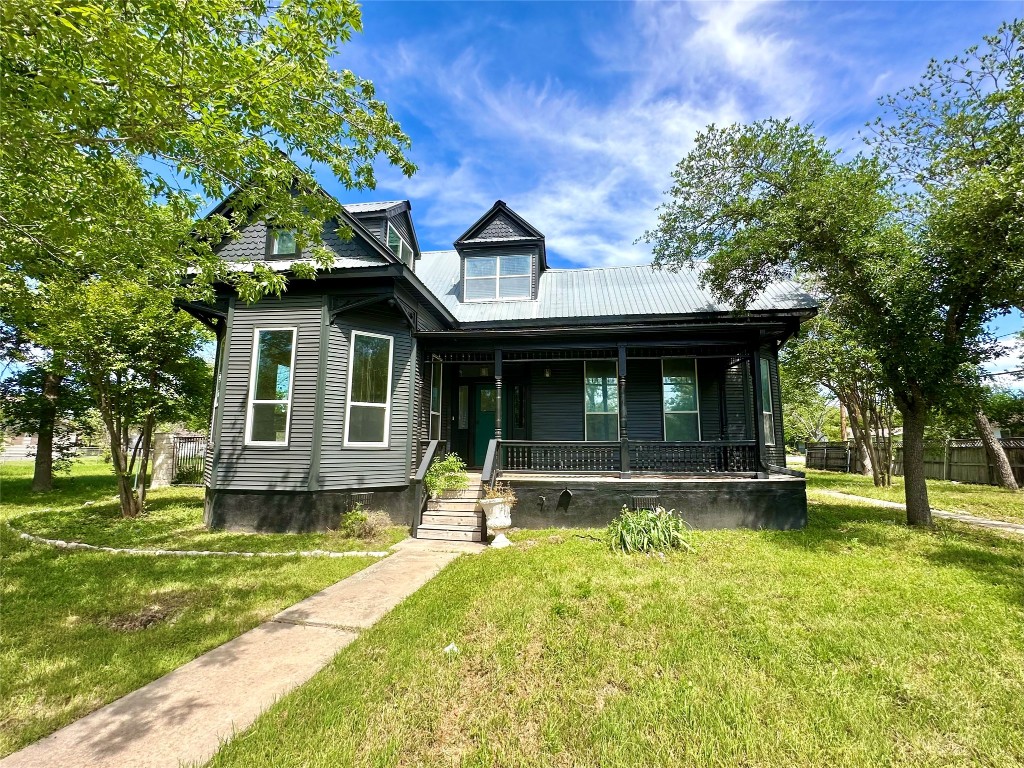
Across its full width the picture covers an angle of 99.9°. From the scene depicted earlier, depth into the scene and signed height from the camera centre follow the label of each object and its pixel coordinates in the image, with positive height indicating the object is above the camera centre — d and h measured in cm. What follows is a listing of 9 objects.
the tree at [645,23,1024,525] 656 +384
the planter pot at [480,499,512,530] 734 -116
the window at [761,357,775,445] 1089 +109
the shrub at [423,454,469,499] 863 -64
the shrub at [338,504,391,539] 756 -144
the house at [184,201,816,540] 811 +108
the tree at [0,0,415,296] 320 +294
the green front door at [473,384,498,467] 1172 +83
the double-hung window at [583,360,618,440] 1105 +121
